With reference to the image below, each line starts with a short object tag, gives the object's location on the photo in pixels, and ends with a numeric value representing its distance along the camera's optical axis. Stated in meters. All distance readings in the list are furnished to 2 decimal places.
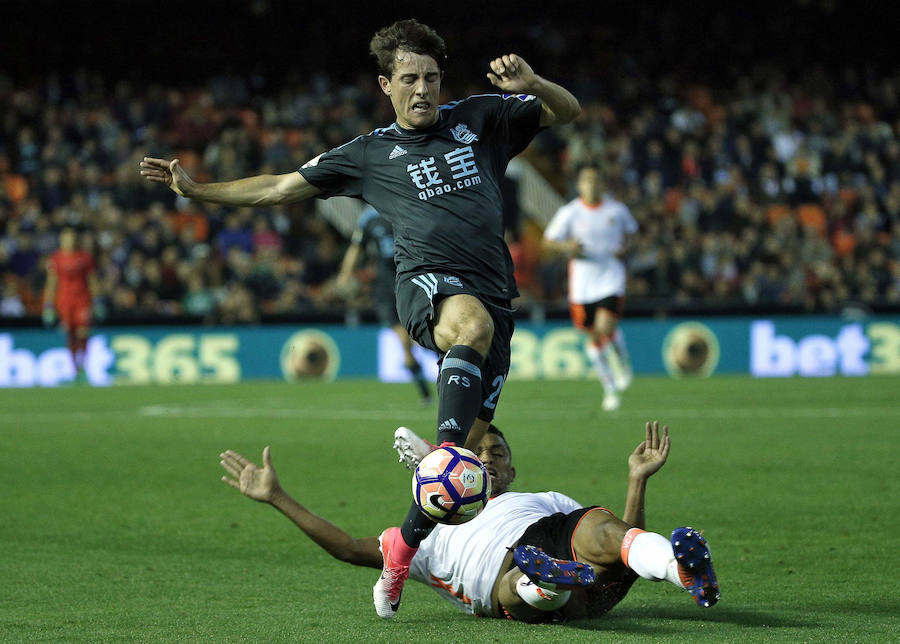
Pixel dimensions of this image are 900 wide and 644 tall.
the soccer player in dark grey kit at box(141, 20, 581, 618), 10.20
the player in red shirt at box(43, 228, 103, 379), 37.37
